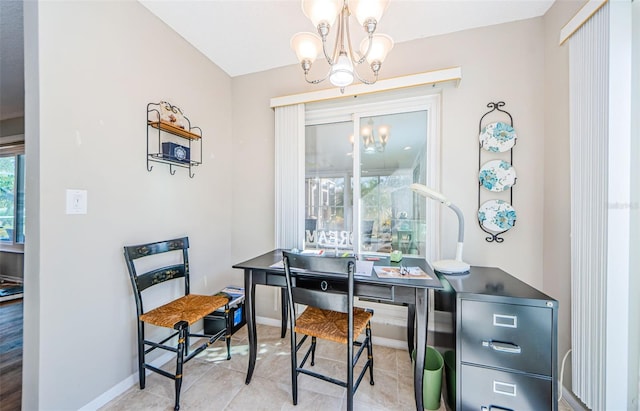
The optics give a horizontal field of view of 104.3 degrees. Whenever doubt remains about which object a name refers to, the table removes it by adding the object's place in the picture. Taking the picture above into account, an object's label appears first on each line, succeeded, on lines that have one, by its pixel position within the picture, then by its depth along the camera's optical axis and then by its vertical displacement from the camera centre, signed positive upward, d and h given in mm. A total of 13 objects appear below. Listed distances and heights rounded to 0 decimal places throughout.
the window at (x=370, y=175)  2143 +267
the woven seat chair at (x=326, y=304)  1323 -567
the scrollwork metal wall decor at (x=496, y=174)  1816 +227
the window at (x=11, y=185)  3584 +272
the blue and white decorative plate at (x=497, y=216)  1819 -86
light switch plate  1343 +14
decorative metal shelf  1799 +533
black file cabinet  1157 -704
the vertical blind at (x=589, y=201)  1237 +17
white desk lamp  1613 -340
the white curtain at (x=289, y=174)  2363 +292
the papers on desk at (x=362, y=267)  1529 -423
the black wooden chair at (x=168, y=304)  1508 -711
